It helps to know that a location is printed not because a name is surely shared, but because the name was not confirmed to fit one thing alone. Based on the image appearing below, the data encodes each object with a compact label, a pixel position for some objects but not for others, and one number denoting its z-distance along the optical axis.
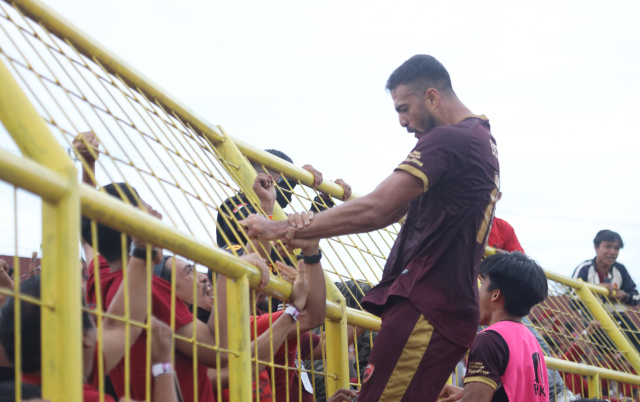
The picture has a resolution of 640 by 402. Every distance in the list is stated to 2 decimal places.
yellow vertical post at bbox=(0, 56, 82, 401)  1.91
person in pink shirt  3.83
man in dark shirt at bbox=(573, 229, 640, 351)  8.72
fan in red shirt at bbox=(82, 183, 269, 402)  2.86
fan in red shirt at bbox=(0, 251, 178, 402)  2.10
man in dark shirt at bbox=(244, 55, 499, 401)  3.36
